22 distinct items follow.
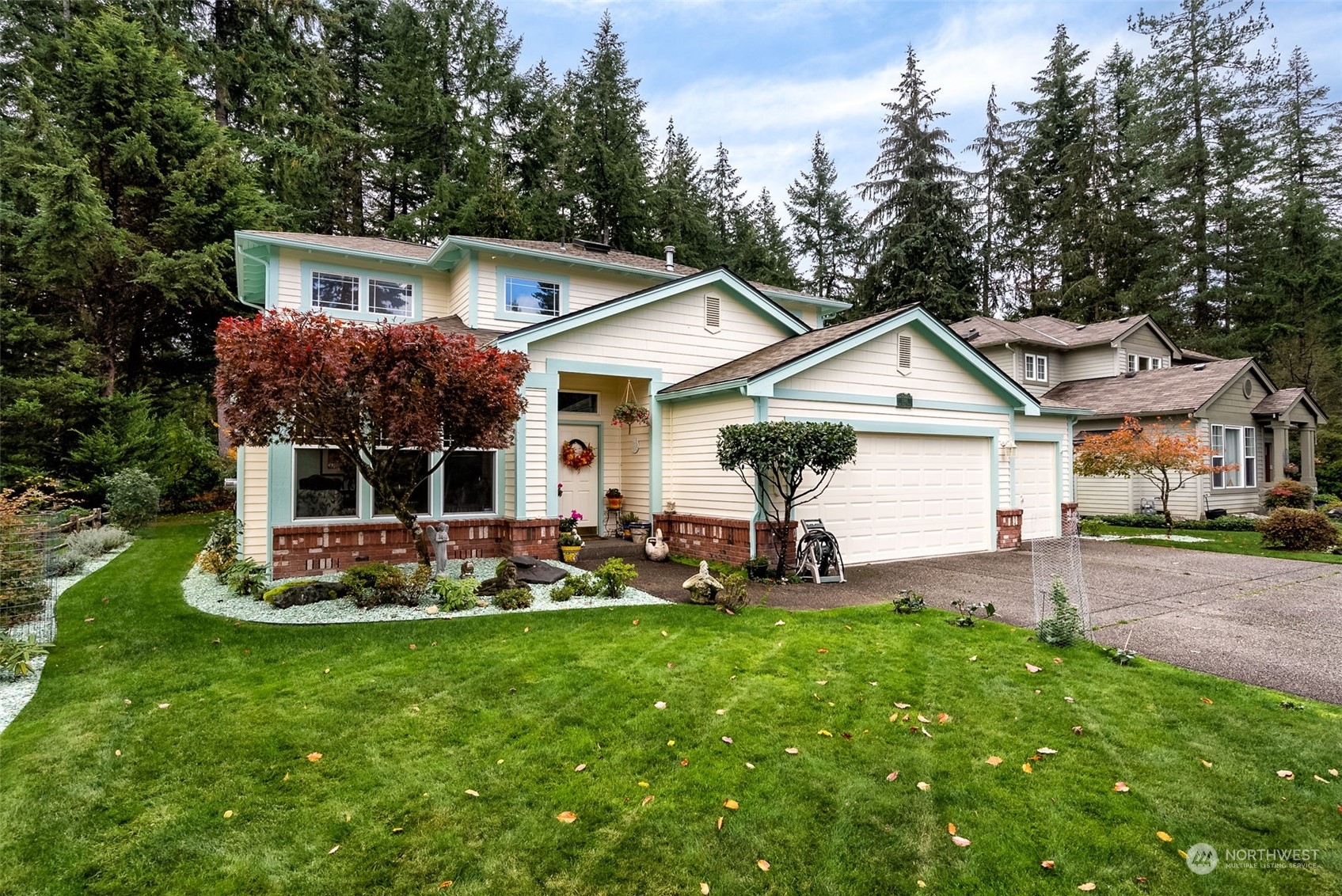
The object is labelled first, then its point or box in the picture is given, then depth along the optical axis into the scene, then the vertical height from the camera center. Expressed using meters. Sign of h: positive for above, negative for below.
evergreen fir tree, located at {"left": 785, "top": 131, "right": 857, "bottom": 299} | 33.25 +12.79
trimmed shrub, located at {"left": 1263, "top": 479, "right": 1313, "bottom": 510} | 17.72 -0.98
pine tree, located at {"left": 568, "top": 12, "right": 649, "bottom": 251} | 25.94 +13.31
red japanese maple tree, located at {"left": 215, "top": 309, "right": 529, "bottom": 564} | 6.82 +0.88
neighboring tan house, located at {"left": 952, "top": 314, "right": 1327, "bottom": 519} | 17.64 +1.98
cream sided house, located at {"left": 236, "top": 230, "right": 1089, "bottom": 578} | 9.73 +0.96
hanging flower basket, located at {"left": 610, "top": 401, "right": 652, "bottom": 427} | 11.40 +0.88
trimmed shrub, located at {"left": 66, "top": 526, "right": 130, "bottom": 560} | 11.09 -1.49
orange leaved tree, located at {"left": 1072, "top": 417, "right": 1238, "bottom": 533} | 13.98 +0.18
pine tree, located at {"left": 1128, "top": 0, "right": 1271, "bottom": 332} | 26.73 +15.93
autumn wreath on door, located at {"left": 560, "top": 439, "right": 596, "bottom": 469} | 12.95 +0.14
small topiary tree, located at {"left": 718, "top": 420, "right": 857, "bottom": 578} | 8.48 +0.06
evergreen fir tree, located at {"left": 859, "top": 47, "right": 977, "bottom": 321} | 28.64 +11.62
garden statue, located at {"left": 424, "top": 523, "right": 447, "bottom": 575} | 8.54 -1.21
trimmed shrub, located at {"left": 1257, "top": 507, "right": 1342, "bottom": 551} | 11.67 -1.31
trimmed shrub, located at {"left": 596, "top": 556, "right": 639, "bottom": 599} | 7.79 -1.44
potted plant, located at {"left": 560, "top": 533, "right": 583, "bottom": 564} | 10.12 -1.38
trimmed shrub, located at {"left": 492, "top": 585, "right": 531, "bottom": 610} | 7.22 -1.61
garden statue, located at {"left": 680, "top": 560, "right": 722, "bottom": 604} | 7.39 -1.53
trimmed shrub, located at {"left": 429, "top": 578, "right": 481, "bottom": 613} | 7.16 -1.54
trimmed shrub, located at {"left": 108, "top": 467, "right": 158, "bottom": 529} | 14.91 -0.83
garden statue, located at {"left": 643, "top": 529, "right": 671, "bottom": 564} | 10.70 -1.51
